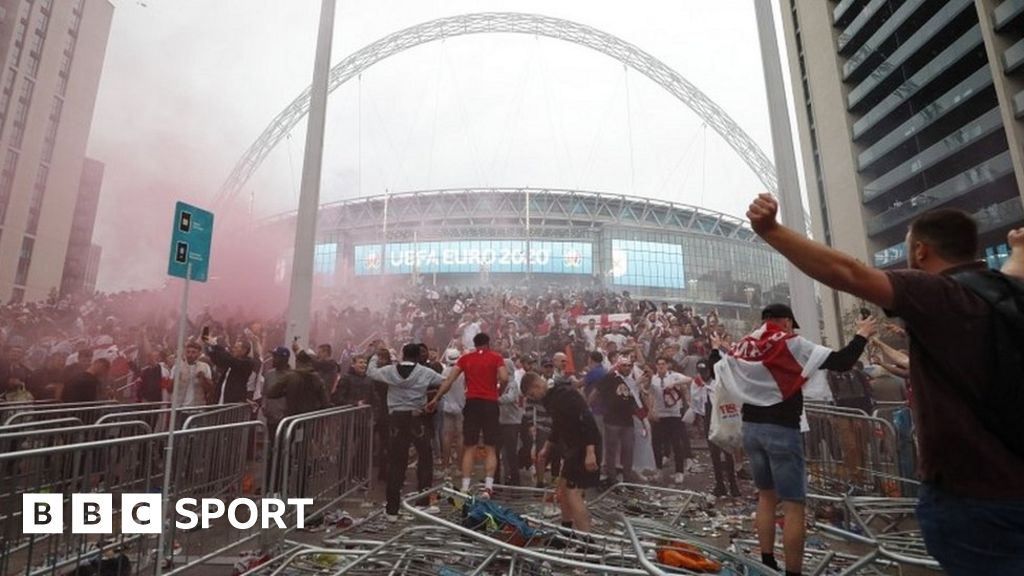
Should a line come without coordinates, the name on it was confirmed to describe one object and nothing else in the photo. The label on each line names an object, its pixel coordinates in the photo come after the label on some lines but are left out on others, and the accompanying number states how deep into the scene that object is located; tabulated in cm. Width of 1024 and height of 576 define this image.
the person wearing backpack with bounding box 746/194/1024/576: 144
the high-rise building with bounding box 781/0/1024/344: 2811
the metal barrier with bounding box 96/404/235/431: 660
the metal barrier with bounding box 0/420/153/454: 434
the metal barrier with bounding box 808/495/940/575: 211
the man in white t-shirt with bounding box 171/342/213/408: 789
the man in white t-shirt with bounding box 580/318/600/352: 1382
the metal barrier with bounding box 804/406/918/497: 501
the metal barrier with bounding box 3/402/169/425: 646
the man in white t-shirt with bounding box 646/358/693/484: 776
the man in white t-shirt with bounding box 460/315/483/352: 1300
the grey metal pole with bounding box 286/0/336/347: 941
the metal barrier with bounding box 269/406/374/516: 473
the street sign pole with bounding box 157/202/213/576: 469
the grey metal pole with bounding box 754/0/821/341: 781
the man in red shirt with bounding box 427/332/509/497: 621
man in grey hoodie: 578
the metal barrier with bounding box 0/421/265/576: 310
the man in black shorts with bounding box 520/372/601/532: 434
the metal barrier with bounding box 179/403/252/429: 639
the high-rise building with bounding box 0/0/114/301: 3391
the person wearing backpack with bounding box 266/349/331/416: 615
